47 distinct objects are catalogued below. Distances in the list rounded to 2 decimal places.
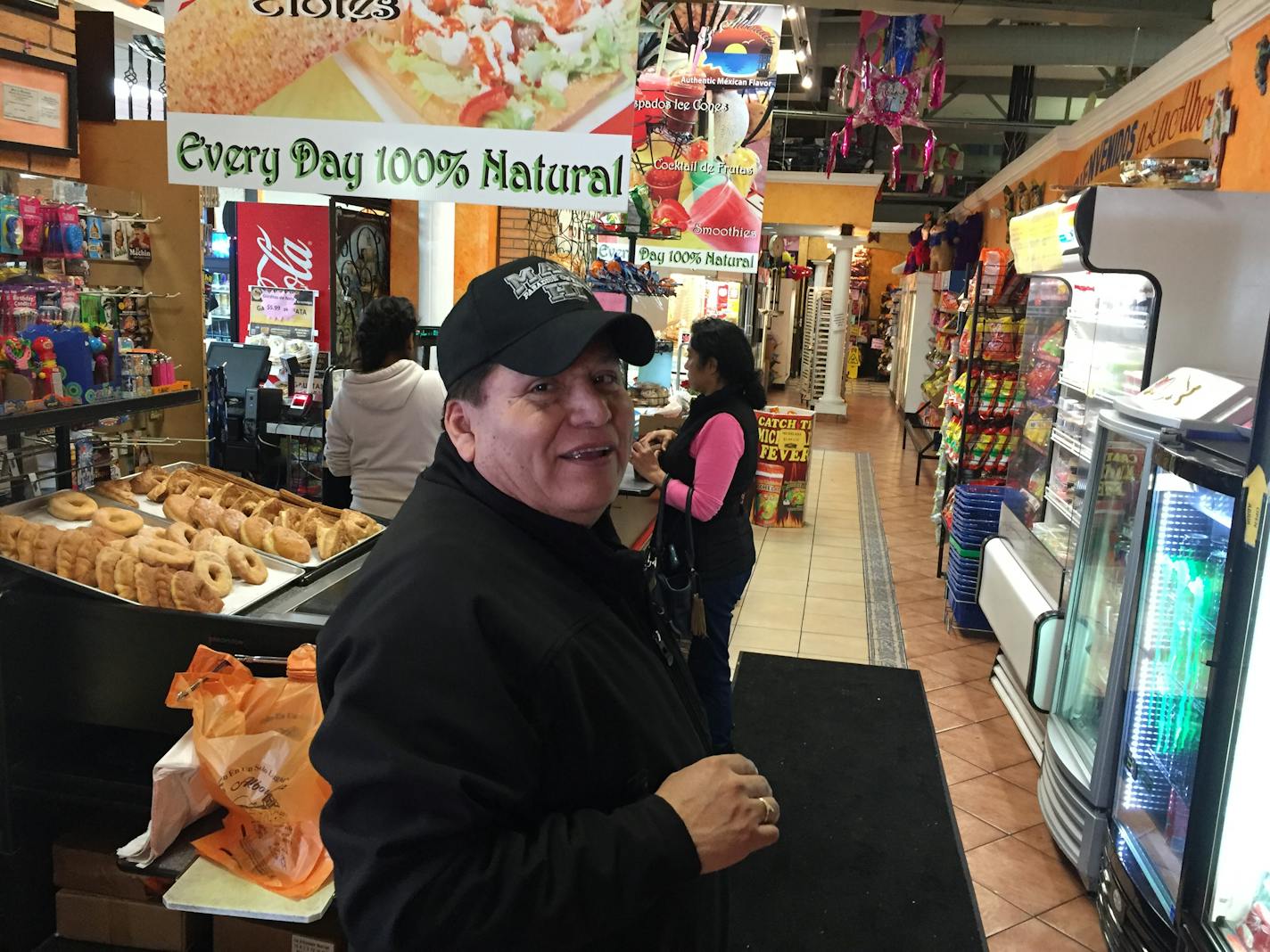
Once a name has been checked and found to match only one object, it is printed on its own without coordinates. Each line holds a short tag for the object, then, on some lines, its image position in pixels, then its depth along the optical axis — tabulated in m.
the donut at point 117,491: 3.05
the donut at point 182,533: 2.80
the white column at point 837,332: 15.82
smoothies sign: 6.28
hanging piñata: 6.70
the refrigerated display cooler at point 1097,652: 3.04
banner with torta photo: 2.47
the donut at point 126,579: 2.52
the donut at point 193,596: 2.44
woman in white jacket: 3.49
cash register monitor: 6.46
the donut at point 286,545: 2.90
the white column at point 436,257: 5.89
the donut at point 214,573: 2.52
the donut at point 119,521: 2.79
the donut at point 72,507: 2.82
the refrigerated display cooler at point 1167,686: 2.37
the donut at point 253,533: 2.94
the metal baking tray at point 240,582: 2.52
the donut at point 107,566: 2.52
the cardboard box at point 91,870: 2.55
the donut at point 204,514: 3.00
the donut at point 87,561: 2.53
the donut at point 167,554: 2.57
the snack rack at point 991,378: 7.04
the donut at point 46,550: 2.51
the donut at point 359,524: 3.12
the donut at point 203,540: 2.77
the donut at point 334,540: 2.99
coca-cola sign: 7.60
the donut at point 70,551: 2.53
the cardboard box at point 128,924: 2.51
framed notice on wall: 3.20
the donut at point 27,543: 2.52
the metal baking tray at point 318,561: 2.87
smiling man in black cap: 0.99
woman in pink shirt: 3.52
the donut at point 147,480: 3.17
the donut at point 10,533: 2.52
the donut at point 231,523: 2.96
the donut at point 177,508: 3.01
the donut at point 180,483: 3.20
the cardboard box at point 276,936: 2.30
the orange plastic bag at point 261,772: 2.13
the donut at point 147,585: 2.48
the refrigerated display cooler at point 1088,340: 3.63
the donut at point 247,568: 2.70
